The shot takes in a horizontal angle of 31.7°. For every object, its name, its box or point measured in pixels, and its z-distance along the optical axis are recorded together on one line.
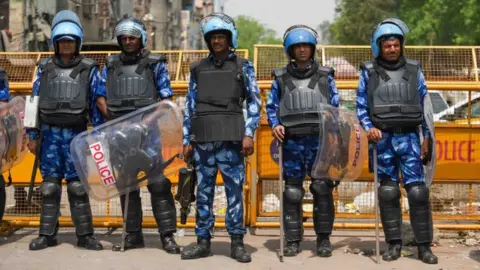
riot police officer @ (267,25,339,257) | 7.15
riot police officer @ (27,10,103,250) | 7.42
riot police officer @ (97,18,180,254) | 7.35
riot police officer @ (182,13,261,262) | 7.05
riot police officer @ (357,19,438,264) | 6.99
